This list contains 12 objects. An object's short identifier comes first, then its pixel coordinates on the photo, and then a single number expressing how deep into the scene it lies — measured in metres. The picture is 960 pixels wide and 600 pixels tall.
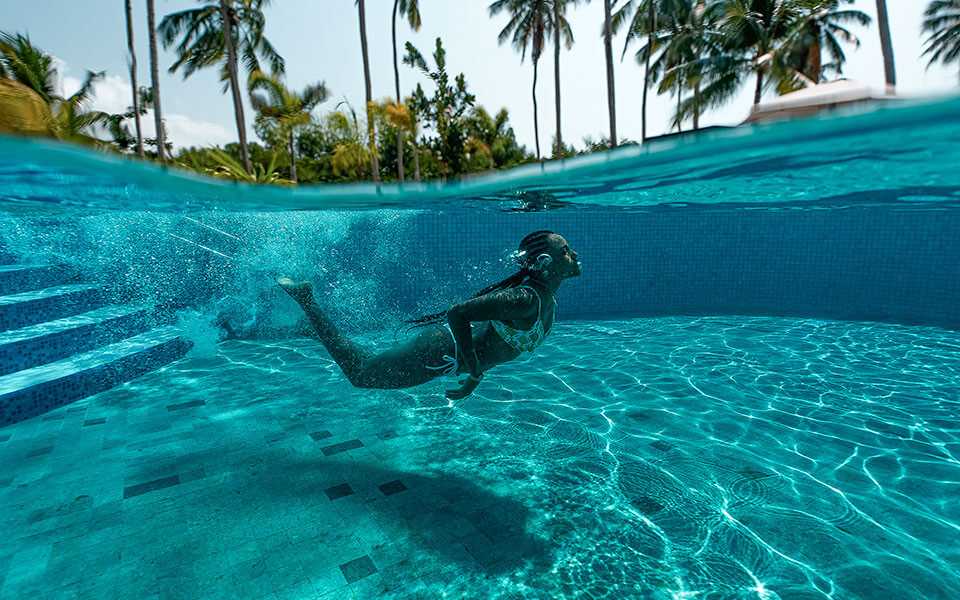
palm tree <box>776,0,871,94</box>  21.81
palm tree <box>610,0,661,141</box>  25.83
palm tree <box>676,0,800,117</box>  23.39
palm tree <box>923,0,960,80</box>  29.66
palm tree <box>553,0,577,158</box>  27.03
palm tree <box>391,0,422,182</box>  26.81
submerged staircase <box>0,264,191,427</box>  6.13
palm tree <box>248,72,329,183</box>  20.81
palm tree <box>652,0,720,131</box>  24.94
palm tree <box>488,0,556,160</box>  30.00
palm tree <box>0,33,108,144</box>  17.02
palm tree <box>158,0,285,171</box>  25.88
